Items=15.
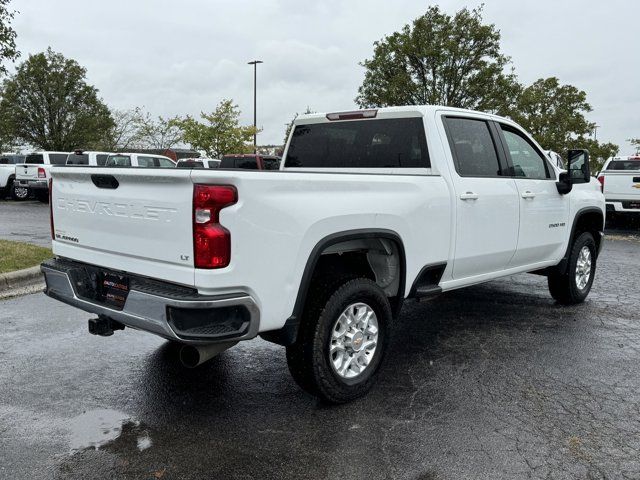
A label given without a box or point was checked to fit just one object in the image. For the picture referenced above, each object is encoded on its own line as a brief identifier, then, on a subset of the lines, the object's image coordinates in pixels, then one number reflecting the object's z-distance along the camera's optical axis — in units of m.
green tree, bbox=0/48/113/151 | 34.03
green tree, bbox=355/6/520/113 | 28.91
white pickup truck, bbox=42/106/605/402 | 2.99
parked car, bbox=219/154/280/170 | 12.67
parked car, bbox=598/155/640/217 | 14.01
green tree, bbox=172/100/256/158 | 41.38
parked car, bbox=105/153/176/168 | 19.17
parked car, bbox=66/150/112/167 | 20.25
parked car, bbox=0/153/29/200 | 21.61
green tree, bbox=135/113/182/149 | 45.94
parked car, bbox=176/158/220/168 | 20.14
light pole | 41.56
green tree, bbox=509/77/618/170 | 35.34
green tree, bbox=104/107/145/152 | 42.62
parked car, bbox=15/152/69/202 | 20.34
